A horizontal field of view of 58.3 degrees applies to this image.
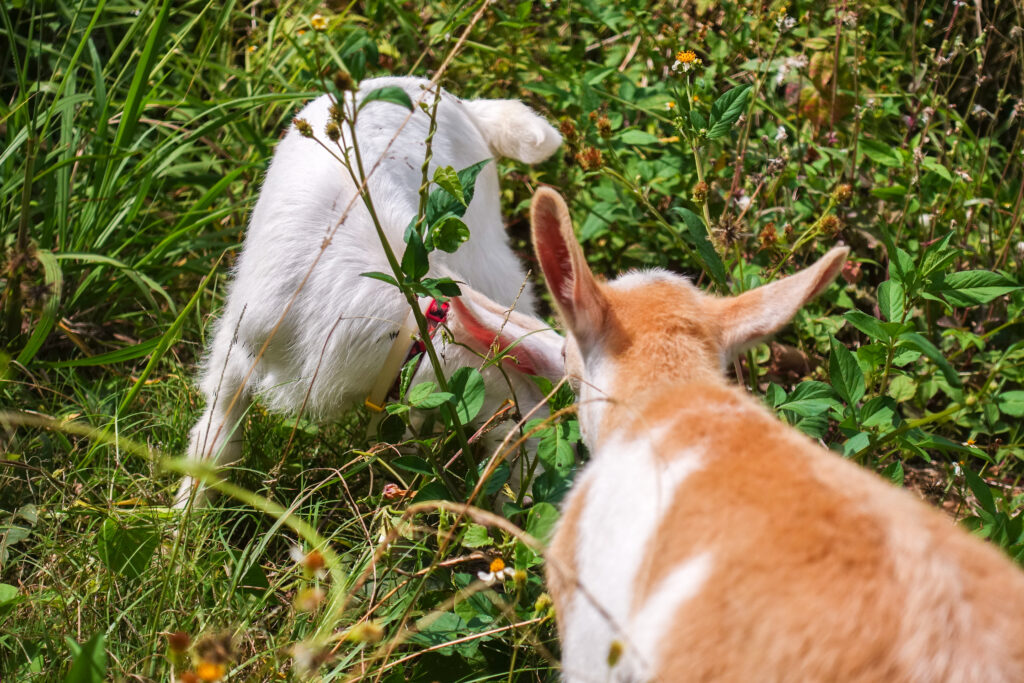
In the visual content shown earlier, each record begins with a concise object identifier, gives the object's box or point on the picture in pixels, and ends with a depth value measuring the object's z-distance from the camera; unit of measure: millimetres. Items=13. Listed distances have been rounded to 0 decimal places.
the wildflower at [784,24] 3154
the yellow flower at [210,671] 1337
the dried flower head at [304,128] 1786
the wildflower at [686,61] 2727
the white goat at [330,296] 2553
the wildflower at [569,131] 2932
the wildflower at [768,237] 2711
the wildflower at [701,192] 2564
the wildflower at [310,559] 1411
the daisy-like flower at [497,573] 1990
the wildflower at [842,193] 2639
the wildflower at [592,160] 2613
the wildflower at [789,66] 3512
